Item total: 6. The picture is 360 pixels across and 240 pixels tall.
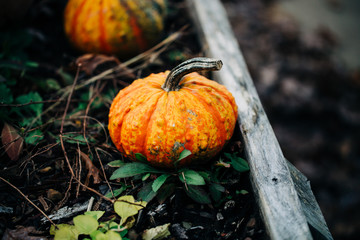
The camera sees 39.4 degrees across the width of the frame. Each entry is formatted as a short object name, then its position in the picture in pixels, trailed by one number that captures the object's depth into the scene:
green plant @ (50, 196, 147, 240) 0.48
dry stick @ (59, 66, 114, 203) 0.52
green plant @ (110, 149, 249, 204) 0.51
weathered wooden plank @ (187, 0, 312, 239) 0.48
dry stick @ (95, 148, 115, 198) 0.52
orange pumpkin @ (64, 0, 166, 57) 0.67
